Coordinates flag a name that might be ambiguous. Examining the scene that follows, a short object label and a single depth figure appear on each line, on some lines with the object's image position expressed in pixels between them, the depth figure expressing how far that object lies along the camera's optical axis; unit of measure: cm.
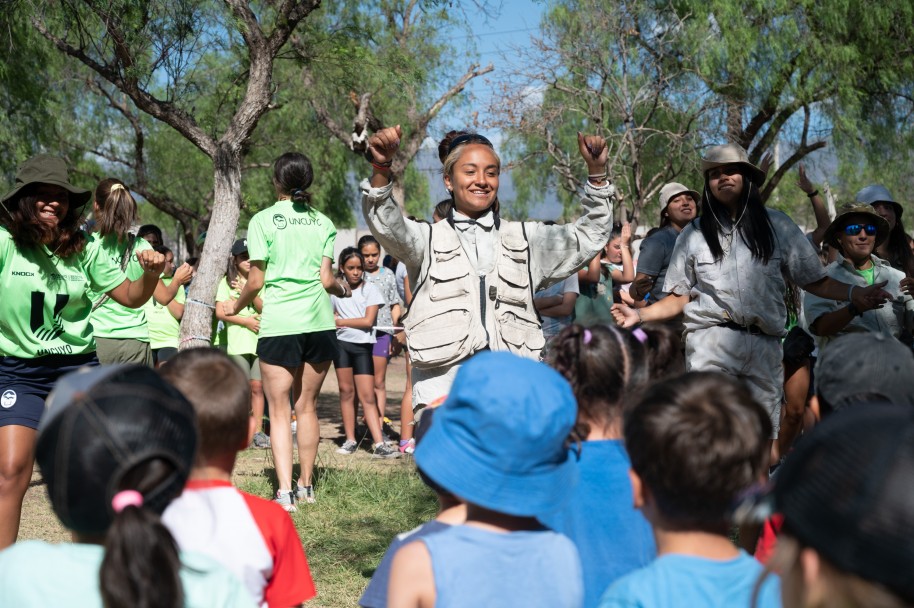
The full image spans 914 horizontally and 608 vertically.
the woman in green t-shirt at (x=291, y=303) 628
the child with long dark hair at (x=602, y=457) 268
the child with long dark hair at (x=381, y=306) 959
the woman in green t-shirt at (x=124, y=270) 504
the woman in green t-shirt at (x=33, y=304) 431
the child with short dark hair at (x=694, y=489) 204
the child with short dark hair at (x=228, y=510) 236
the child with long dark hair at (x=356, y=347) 886
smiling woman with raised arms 420
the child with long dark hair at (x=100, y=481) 182
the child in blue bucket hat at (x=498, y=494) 218
